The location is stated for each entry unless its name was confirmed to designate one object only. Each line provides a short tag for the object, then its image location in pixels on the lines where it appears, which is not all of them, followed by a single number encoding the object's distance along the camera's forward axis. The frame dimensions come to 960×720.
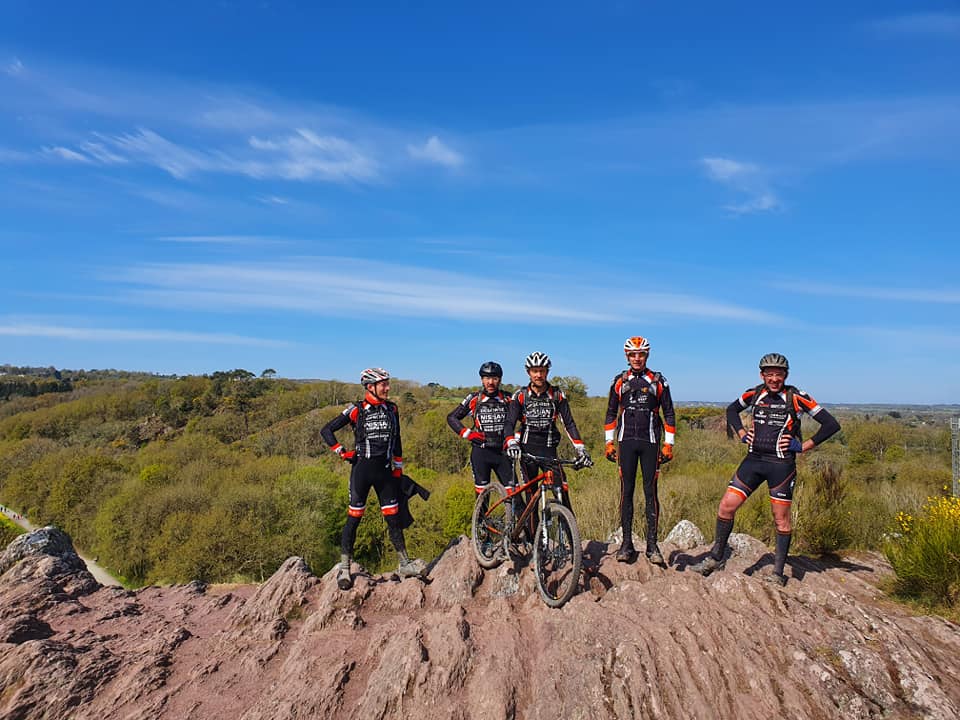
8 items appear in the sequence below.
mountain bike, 5.74
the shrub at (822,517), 9.68
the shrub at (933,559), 6.98
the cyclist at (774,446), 6.34
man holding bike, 6.81
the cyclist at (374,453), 7.12
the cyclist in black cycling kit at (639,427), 6.62
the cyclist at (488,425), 7.50
